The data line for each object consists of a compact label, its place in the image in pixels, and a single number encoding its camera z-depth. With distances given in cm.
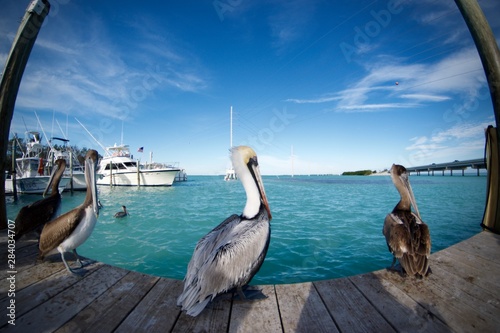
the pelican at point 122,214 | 1100
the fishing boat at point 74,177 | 2355
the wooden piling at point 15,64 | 357
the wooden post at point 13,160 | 1361
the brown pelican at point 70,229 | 254
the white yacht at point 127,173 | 2827
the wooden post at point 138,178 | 2820
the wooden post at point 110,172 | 2899
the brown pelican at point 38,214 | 319
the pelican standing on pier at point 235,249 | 178
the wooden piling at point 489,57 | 343
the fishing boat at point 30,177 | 2167
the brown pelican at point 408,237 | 225
